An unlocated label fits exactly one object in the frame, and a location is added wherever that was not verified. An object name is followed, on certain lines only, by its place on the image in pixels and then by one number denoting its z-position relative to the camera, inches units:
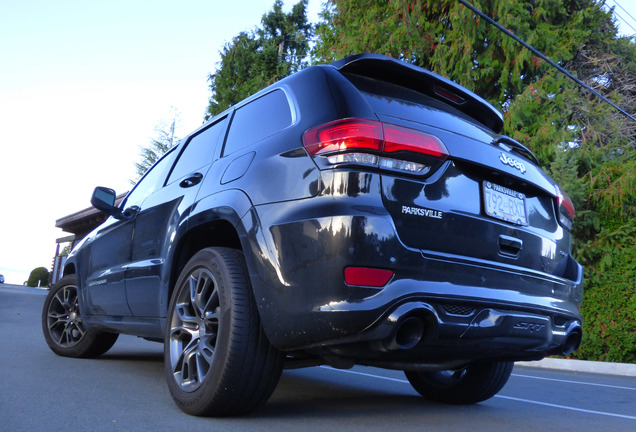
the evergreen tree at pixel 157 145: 1521.9
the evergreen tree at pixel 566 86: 429.7
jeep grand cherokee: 101.0
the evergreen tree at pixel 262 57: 1320.1
